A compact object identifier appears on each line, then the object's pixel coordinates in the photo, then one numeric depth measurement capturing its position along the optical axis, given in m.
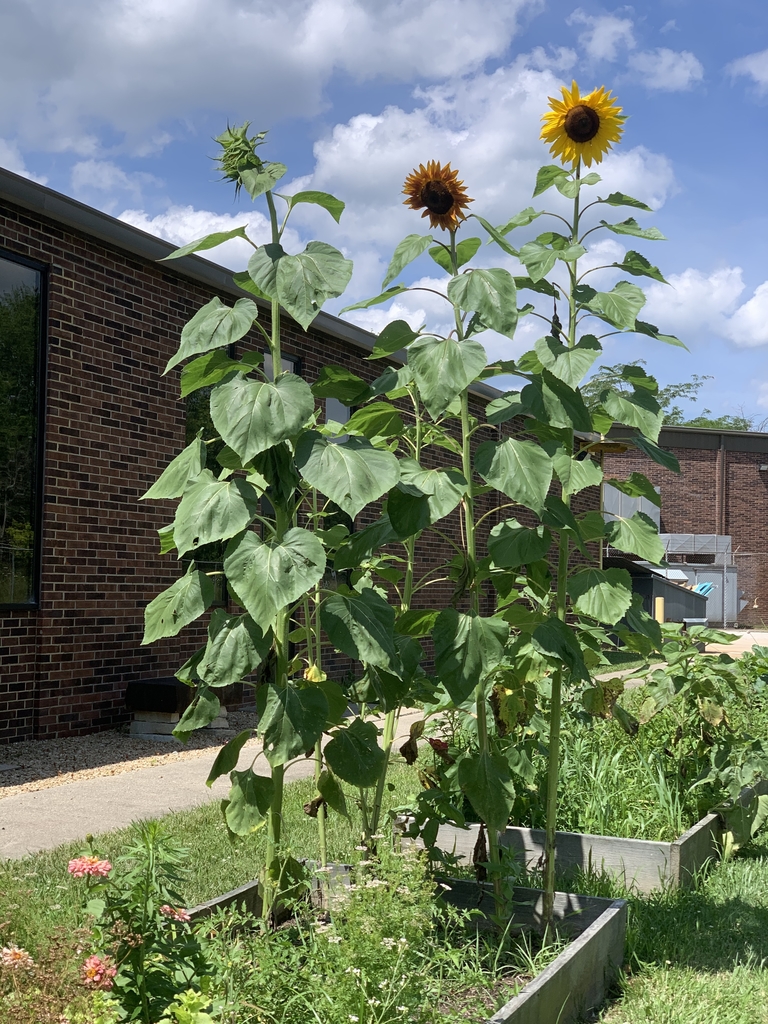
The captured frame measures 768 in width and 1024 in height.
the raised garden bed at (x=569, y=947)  2.75
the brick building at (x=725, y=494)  39.97
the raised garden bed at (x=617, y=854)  4.25
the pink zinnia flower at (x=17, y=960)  2.17
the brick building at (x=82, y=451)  8.19
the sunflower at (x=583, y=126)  3.38
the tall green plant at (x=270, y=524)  2.51
